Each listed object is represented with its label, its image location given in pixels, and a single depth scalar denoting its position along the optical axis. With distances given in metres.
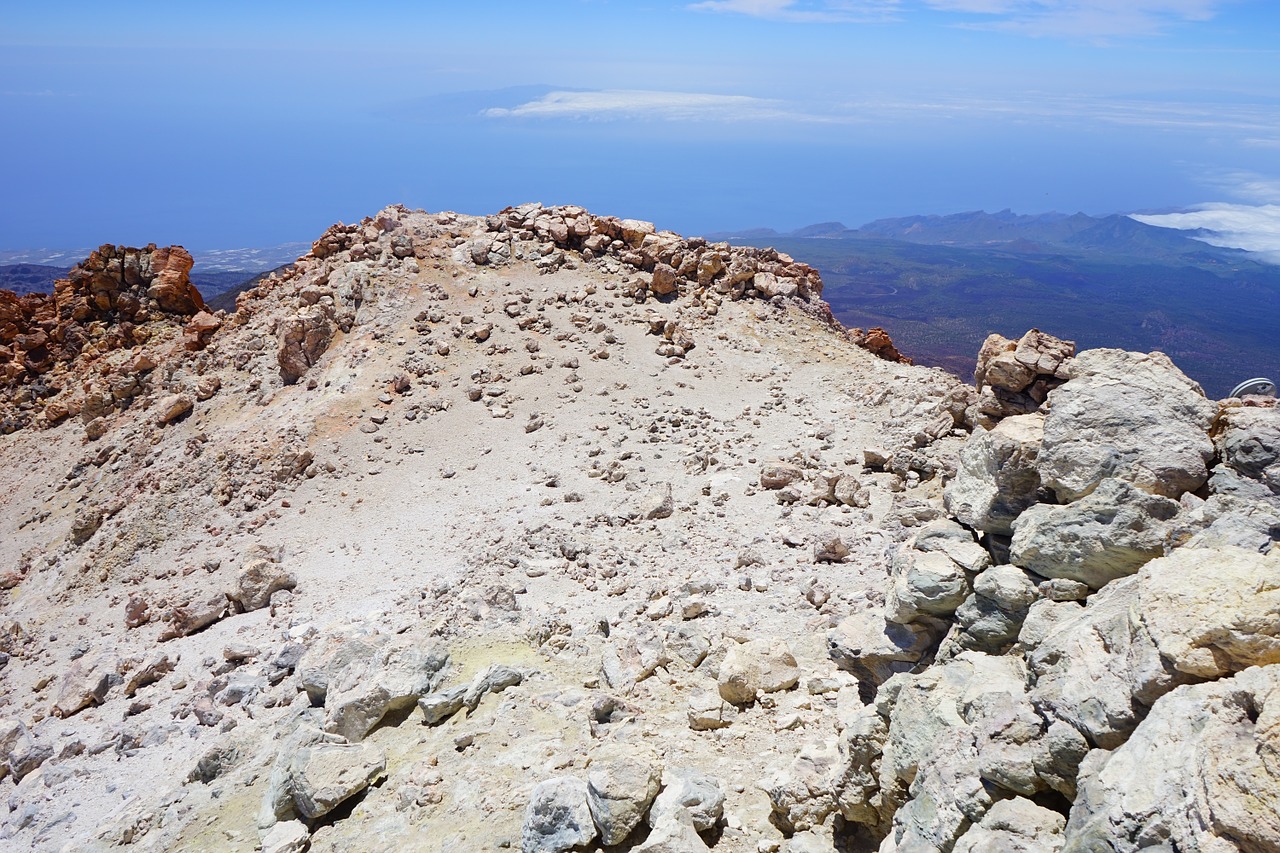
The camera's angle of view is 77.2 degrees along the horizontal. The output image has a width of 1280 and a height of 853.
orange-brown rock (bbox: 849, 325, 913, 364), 23.06
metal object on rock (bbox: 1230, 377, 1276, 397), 6.47
